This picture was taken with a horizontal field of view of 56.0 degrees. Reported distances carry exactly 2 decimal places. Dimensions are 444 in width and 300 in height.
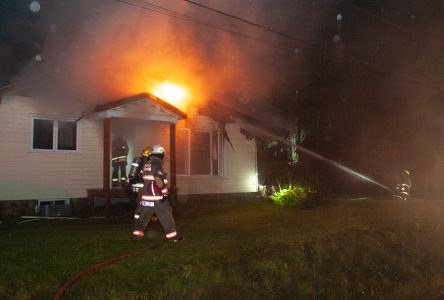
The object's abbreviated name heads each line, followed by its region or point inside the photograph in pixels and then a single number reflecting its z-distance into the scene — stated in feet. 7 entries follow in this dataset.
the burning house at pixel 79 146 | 33.50
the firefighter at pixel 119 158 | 39.86
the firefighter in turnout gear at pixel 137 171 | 25.20
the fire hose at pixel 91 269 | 13.79
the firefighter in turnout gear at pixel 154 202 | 21.33
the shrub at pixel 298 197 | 39.09
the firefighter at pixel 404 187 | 53.42
